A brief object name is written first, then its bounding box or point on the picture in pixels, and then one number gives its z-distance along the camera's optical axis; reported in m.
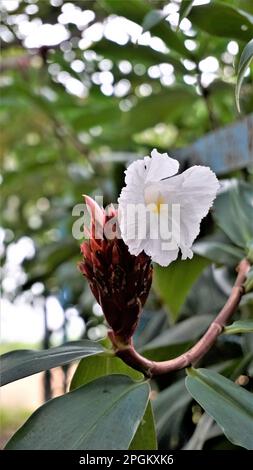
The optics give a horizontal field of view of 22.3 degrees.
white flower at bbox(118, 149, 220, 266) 0.46
